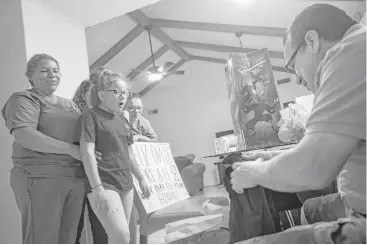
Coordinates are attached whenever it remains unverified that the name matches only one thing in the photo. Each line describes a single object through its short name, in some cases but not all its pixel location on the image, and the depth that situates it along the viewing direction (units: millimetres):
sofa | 6793
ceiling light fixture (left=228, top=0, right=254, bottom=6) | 4375
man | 627
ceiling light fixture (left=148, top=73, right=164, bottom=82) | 6809
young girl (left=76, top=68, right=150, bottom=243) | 1313
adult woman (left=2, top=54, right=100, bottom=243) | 1396
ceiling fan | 6676
